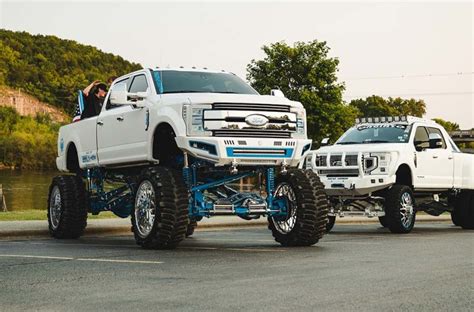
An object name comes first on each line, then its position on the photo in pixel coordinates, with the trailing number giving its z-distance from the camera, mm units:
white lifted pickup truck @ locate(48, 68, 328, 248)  11711
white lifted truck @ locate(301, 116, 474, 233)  17250
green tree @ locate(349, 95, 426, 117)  115000
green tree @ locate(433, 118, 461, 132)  113744
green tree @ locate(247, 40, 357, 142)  59281
